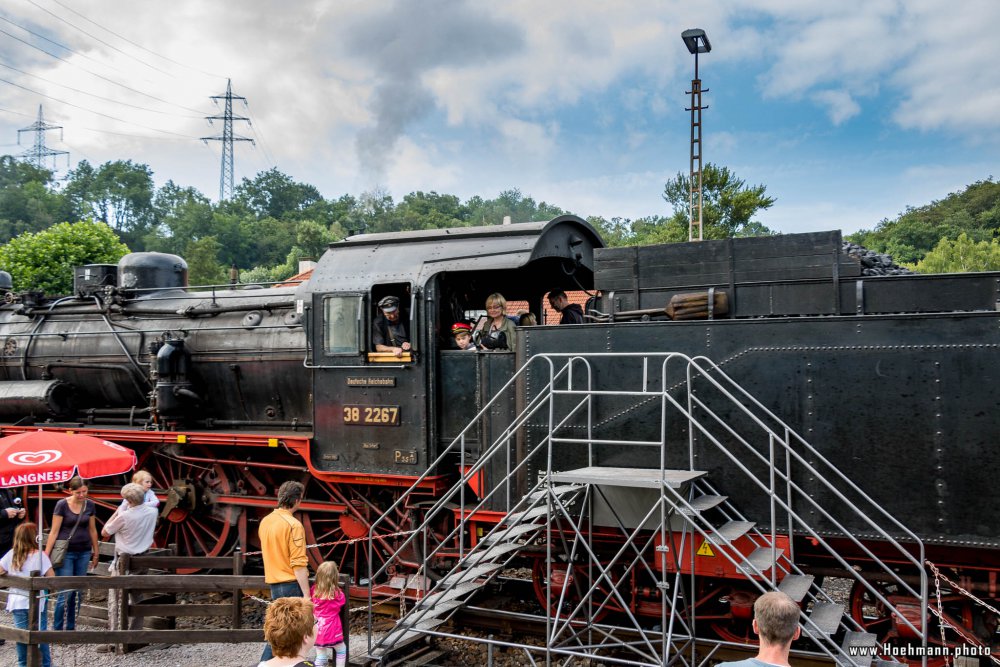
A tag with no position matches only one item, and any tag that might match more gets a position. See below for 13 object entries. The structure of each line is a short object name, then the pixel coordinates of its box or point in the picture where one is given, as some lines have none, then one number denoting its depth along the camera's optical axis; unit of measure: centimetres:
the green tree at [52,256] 2952
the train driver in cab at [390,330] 819
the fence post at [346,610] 613
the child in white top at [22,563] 714
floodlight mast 1961
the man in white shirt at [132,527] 820
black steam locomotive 587
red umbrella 738
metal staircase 582
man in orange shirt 627
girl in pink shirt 598
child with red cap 808
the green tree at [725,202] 2794
